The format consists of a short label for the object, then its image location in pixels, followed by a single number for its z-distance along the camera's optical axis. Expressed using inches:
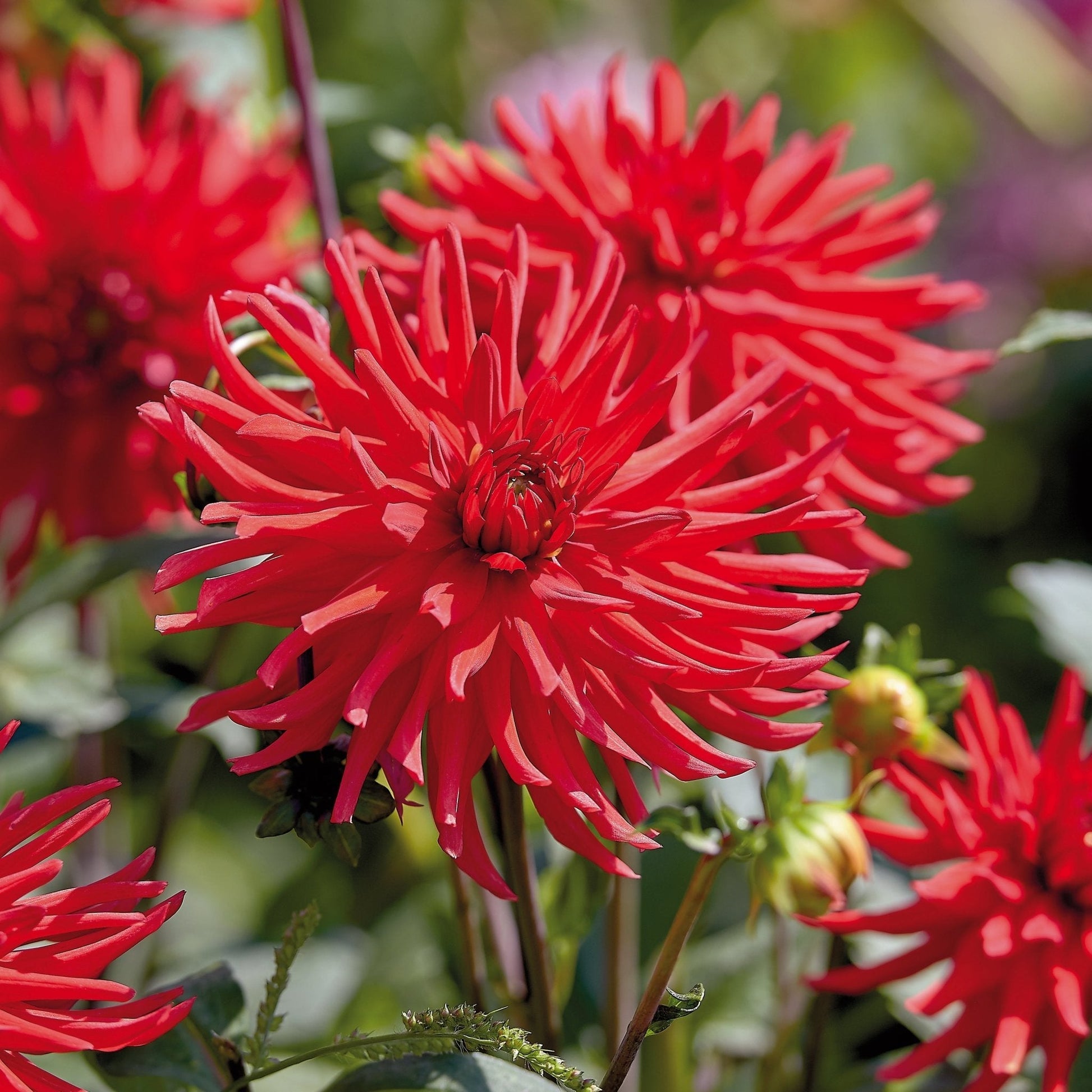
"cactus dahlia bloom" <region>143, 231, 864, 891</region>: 28.3
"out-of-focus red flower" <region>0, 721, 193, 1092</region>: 28.1
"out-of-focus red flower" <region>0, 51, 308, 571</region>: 34.7
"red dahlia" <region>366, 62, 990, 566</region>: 31.2
